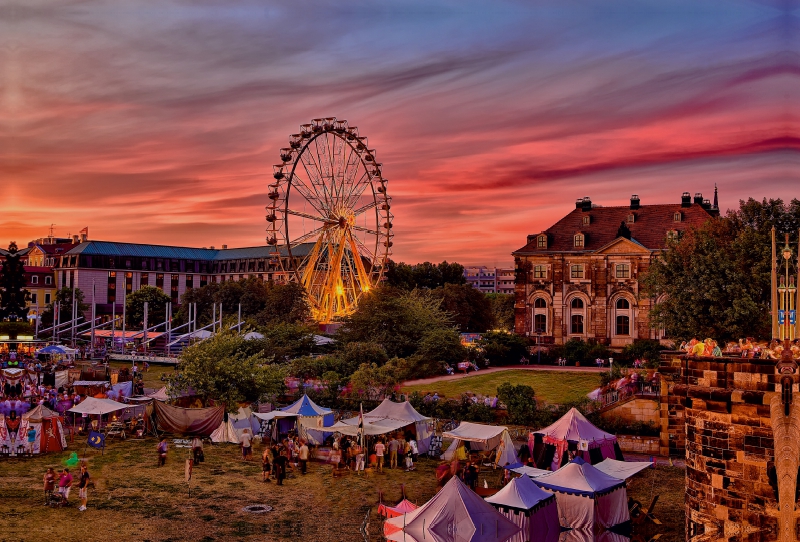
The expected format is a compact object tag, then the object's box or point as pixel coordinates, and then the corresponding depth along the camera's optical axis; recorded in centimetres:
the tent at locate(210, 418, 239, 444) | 3275
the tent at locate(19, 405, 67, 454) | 2972
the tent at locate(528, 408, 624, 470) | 2708
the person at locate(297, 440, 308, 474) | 2789
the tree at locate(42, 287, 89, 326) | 9521
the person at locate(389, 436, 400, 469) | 2897
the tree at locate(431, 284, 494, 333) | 8306
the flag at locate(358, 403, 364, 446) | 2858
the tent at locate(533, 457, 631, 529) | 2020
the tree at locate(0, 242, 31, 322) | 7994
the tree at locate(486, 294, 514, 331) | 11394
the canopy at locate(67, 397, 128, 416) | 3272
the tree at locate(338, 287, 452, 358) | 5559
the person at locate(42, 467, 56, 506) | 2298
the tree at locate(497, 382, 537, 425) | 3653
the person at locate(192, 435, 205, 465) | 2817
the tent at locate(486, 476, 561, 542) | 1886
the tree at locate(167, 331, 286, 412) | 3494
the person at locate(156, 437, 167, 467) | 2808
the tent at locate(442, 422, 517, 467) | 2888
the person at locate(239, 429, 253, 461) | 2958
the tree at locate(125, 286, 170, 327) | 9931
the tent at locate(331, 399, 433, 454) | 3003
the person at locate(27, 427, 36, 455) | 2942
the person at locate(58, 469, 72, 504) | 2250
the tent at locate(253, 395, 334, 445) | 3134
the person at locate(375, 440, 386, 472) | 2842
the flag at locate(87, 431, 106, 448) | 3022
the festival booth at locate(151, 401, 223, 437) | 3369
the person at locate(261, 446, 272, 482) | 2625
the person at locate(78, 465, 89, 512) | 2230
